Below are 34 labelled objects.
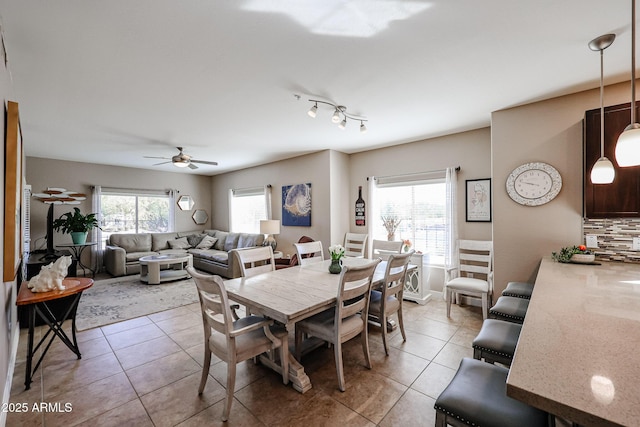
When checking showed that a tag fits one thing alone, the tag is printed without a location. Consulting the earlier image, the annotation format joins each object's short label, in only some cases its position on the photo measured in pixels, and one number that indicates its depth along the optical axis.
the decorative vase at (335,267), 2.85
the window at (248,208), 6.62
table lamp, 5.66
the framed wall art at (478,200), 3.89
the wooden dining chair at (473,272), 3.26
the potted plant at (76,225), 5.41
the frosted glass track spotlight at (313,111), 2.83
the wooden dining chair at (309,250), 3.44
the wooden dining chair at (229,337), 1.78
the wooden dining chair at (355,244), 4.96
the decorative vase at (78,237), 5.41
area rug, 3.61
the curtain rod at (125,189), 6.42
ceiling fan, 4.64
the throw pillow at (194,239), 7.25
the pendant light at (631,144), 1.38
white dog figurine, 2.32
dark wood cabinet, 2.36
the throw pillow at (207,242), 6.99
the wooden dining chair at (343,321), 2.05
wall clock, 2.87
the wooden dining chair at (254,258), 2.73
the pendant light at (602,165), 1.91
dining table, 1.91
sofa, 5.74
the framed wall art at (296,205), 5.44
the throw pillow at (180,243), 6.91
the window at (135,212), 6.59
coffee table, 5.13
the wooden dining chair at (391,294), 2.49
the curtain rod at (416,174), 4.12
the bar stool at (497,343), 1.63
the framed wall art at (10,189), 1.84
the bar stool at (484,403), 1.06
